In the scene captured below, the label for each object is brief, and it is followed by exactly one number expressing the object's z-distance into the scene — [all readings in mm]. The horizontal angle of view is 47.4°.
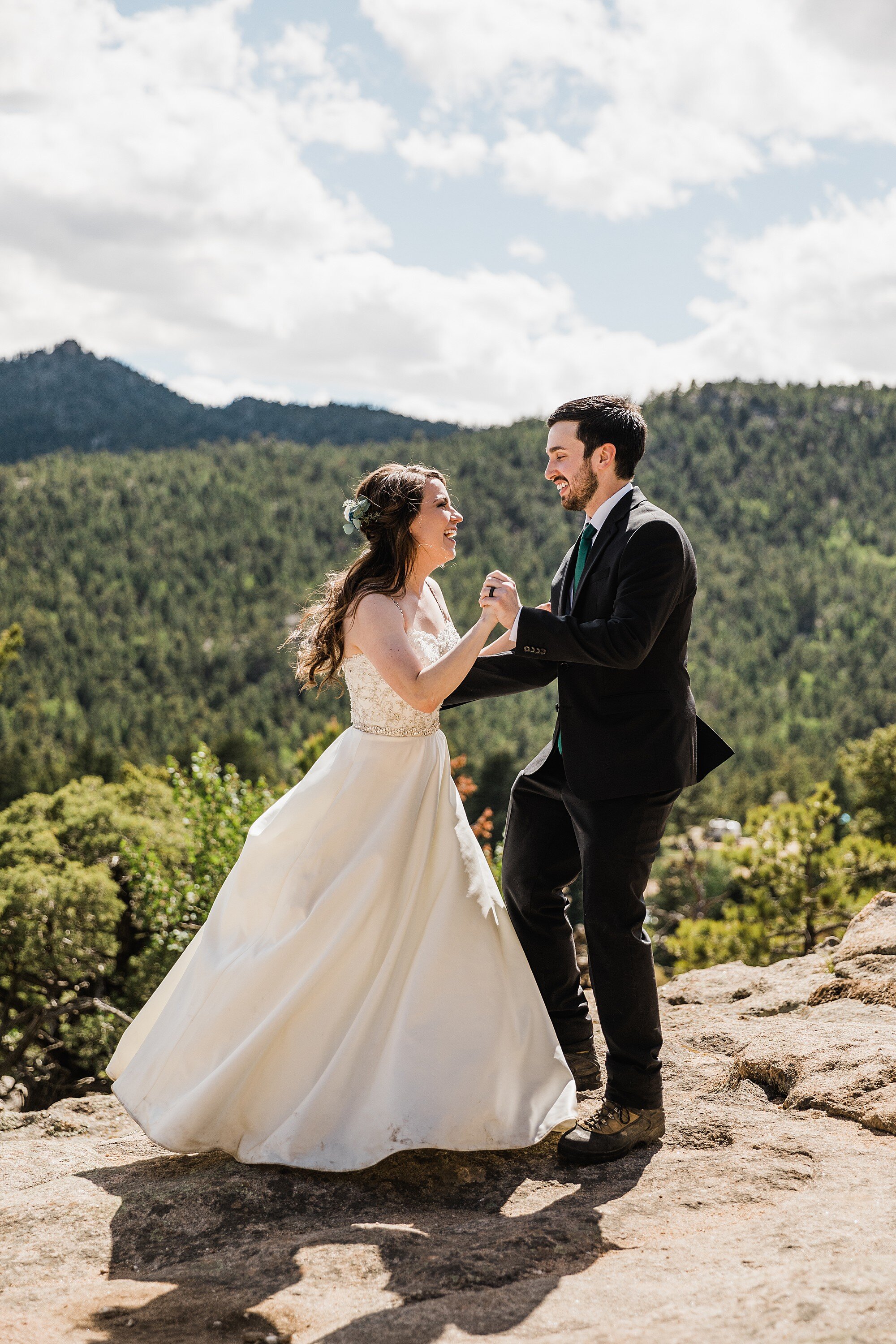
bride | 3436
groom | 3514
